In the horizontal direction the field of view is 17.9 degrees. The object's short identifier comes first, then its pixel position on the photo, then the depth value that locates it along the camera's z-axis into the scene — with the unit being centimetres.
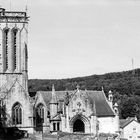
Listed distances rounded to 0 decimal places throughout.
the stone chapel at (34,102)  7750
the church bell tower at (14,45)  8388
